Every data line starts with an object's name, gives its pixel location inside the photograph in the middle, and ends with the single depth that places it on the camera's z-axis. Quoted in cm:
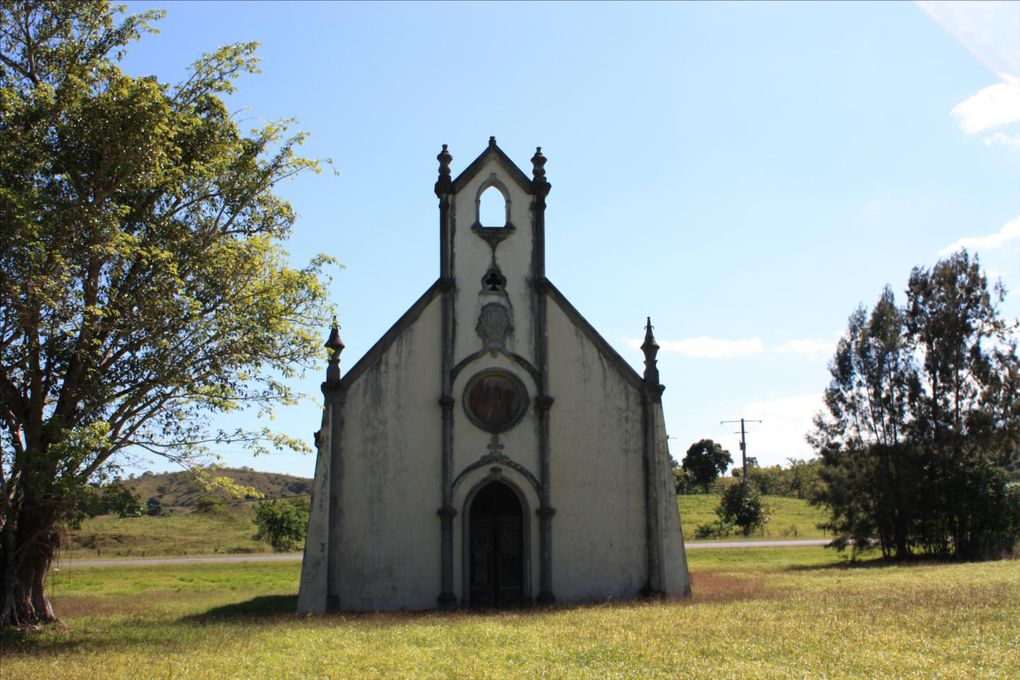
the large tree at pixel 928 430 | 3675
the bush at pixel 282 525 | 5069
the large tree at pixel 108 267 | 1609
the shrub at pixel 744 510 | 5622
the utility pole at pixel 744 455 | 5821
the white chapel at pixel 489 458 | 2108
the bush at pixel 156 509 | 8388
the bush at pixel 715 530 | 5469
